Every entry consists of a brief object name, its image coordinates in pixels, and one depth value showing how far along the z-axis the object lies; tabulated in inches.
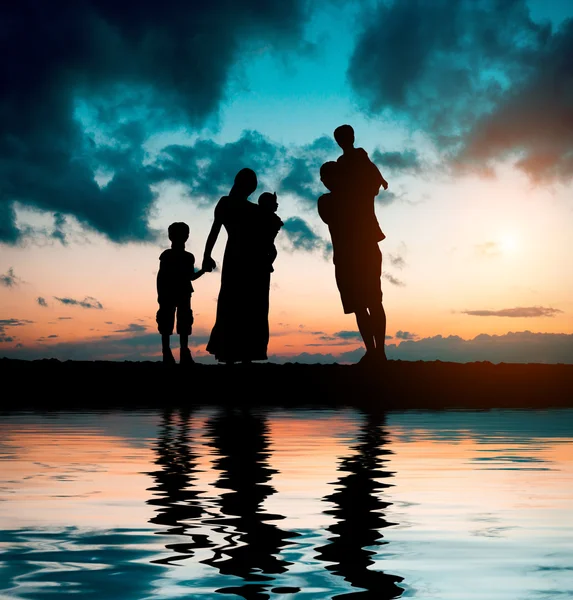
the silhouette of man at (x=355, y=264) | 493.0
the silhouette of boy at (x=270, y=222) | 504.4
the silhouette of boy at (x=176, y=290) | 554.3
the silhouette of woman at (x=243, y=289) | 500.7
